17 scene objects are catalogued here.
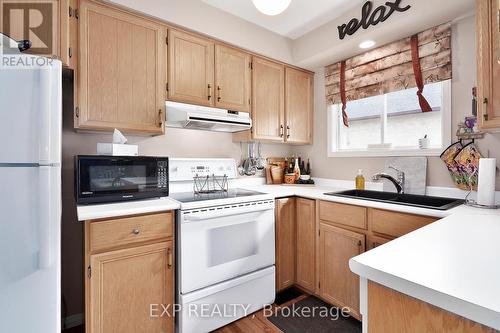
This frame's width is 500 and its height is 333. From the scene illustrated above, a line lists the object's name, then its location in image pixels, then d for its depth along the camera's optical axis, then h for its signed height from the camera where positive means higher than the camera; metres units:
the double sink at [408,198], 1.71 -0.26
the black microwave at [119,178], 1.43 -0.07
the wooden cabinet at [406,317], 0.56 -0.38
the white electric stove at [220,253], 1.57 -0.62
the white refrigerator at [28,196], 0.99 -0.12
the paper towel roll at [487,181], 1.47 -0.10
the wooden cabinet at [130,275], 1.32 -0.63
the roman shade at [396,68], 1.86 +0.86
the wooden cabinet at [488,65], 1.32 +0.56
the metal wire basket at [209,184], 2.16 -0.16
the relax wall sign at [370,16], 1.82 +1.19
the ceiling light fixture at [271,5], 1.27 +0.85
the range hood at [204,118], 1.83 +0.39
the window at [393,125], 1.96 +0.38
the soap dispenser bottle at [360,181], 2.29 -0.14
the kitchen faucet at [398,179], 2.02 -0.11
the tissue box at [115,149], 1.58 +0.12
